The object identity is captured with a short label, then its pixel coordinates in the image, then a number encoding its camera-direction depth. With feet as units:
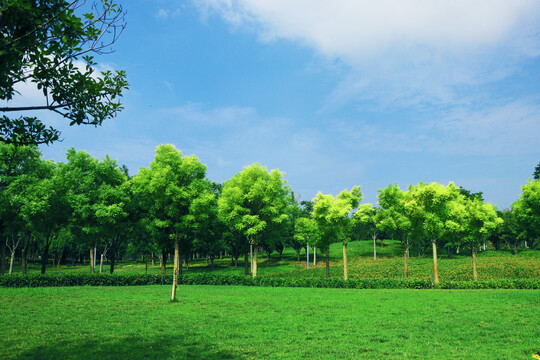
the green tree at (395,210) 128.36
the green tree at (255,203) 133.28
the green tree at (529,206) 149.24
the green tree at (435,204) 112.16
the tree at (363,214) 120.88
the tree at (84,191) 123.95
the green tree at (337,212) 119.96
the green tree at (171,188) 133.08
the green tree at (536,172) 262.22
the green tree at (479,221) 115.75
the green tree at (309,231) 128.16
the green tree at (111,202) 123.54
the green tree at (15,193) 113.60
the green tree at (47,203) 112.57
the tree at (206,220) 133.49
